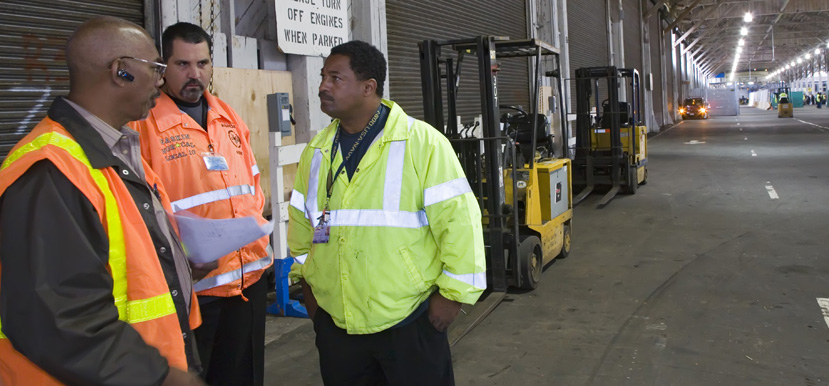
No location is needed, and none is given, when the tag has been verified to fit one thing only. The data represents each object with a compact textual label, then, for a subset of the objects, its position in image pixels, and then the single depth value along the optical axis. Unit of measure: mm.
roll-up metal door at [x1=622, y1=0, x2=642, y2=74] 29391
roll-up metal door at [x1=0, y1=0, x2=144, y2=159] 4637
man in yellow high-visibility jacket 2578
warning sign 6730
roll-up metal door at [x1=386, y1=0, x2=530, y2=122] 9391
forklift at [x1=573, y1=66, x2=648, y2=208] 13523
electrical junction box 5879
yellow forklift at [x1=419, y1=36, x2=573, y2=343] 6586
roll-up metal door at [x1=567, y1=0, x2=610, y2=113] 19297
